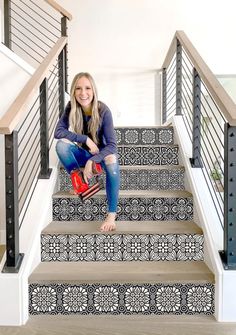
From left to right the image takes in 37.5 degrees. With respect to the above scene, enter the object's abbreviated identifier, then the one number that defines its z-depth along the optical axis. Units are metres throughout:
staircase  1.79
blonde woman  2.15
